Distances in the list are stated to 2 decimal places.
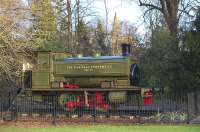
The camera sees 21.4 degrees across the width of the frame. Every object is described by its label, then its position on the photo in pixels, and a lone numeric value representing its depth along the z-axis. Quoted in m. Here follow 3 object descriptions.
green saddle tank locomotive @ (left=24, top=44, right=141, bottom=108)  26.39
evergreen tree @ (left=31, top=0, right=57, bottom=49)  21.16
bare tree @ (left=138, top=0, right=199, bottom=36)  37.22
